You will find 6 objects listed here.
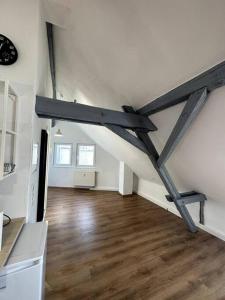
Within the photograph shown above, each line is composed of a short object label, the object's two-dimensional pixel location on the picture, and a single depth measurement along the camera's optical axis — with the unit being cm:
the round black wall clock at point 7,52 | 149
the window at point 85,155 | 655
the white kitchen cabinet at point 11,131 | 134
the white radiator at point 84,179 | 623
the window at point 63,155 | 656
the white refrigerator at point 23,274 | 96
